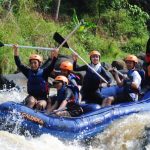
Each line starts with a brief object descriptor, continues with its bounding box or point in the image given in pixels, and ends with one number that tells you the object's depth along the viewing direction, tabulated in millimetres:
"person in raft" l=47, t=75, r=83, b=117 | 14212
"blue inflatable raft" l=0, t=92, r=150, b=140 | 13289
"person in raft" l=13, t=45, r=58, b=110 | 14592
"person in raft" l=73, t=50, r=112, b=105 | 15664
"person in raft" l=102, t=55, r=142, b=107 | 15311
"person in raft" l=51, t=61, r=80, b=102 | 14687
